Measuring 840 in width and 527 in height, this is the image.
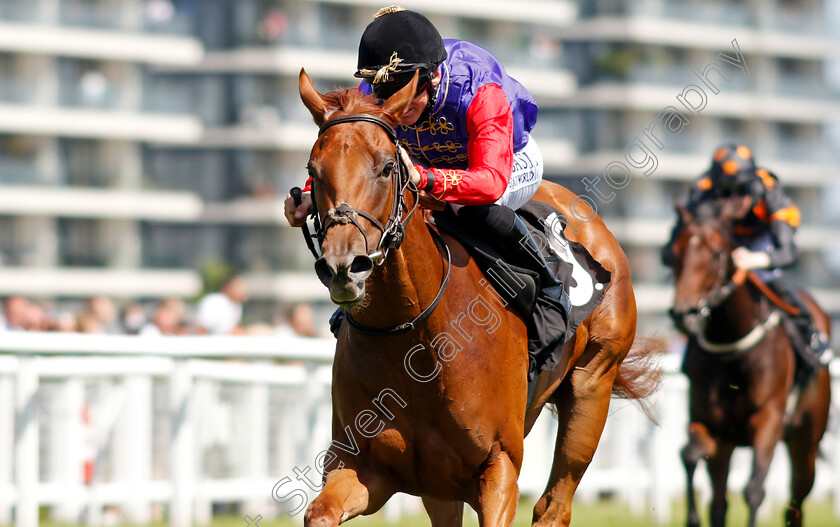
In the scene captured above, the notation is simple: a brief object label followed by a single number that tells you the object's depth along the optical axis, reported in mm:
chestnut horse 6148
